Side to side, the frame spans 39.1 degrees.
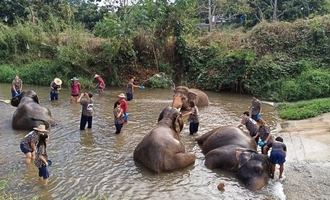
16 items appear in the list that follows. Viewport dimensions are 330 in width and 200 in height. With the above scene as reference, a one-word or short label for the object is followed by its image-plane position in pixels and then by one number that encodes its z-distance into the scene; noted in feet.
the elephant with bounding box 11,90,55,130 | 48.11
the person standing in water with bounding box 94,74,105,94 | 72.55
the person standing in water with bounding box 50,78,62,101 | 63.98
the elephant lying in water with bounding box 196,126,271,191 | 34.19
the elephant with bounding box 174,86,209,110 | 57.67
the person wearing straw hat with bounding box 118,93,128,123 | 47.97
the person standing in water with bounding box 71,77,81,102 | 62.69
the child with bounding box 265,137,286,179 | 34.47
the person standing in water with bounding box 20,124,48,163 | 33.96
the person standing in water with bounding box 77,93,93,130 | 47.40
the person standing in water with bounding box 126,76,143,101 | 65.51
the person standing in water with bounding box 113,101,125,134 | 46.09
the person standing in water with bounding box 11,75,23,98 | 60.95
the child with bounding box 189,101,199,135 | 46.83
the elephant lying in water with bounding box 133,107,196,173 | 35.91
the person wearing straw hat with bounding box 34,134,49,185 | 32.24
